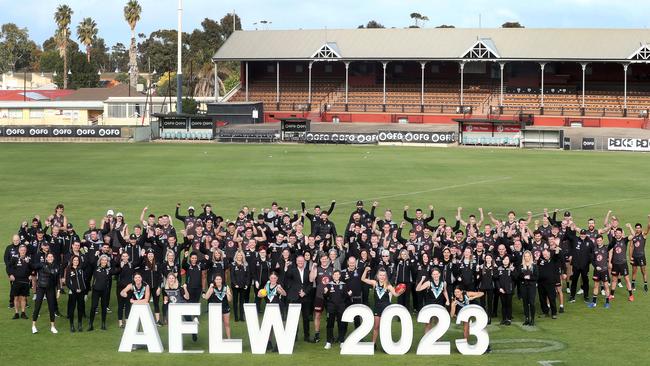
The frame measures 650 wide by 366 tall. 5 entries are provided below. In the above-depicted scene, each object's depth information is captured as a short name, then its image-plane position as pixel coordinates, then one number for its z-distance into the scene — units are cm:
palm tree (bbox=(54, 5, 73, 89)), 16588
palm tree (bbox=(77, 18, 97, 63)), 17562
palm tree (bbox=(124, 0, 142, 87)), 14888
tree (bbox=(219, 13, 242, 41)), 17112
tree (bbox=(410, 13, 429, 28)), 18241
